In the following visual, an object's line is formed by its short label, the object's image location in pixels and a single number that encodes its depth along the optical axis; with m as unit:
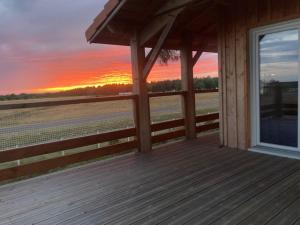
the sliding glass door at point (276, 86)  3.76
